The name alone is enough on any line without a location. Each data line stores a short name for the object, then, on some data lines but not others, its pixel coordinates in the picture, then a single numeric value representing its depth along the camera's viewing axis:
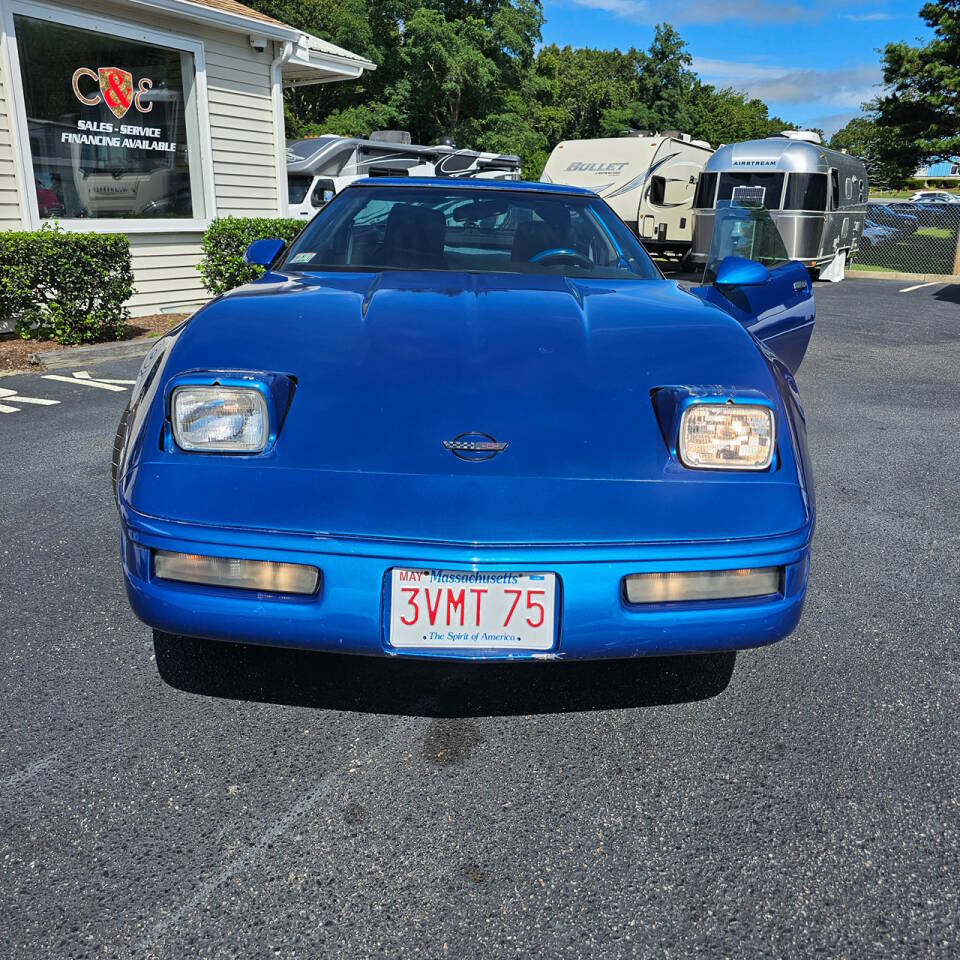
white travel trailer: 17.44
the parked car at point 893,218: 20.31
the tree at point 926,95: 25.39
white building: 8.34
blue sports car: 1.83
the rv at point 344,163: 12.45
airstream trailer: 15.19
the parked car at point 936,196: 37.39
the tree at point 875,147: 27.33
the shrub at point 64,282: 7.38
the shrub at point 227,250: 9.17
